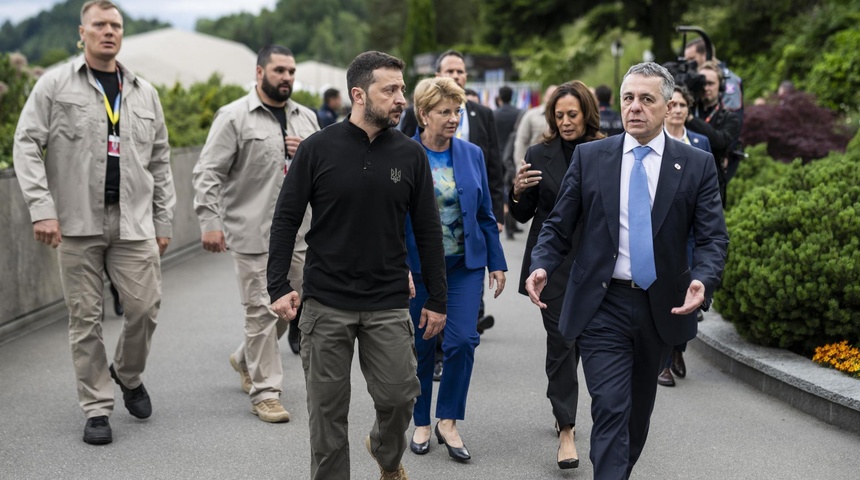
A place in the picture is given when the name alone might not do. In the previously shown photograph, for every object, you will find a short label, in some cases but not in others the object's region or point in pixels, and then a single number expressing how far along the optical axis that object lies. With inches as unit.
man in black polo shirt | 177.3
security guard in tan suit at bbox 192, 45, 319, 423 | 252.7
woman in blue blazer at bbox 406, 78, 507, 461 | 220.7
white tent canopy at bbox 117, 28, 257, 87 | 970.1
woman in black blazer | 221.1
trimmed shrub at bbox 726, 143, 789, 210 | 431.8
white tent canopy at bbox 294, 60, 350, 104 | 1785.2
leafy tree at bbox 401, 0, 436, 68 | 2849.4
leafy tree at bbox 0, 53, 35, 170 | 489.4
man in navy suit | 170.9
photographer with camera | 305.6
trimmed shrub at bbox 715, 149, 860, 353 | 271.6
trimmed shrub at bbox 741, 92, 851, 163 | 522.6
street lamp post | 1296.8
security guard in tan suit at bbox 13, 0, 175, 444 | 231.3
